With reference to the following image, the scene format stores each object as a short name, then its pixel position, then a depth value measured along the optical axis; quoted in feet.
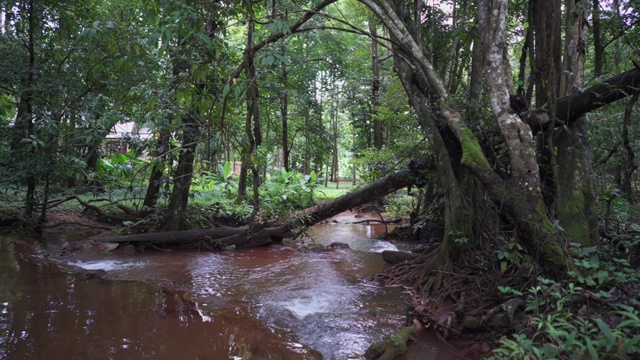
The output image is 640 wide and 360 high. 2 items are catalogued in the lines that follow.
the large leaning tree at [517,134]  16.35
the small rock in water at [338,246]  35.03
